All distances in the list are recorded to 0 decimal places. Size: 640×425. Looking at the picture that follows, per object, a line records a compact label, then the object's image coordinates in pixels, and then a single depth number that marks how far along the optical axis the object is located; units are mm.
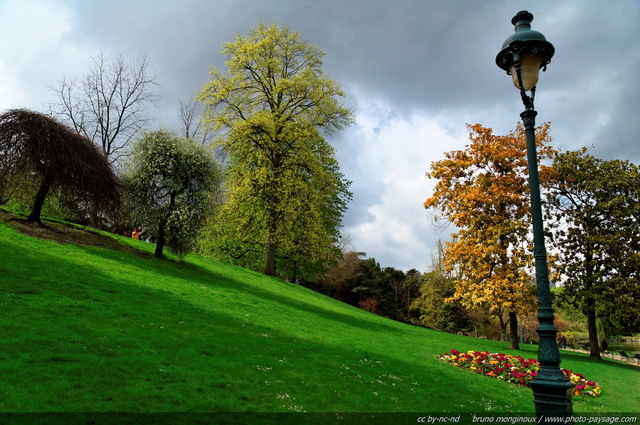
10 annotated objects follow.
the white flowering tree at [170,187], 19812
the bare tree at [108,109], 35281
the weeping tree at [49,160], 16781
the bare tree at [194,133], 33469
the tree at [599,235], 25234
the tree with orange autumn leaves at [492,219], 23203
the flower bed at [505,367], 13523
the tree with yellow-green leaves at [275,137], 27609
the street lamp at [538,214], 4918
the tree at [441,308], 51000
